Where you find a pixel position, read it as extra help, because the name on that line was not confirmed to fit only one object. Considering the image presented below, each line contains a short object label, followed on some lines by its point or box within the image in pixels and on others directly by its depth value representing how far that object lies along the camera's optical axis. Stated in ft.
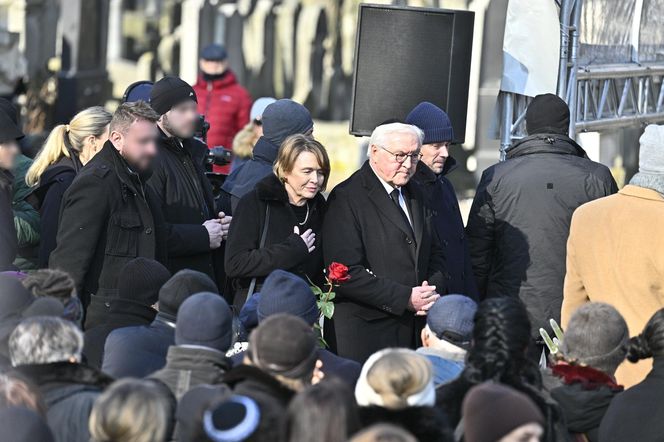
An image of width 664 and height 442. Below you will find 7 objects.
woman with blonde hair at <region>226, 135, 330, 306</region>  44.91
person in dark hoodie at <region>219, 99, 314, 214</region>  49.95
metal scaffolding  56.80
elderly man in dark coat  45.47
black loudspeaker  55.16
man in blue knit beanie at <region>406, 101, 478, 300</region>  48.49
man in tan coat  42.22
